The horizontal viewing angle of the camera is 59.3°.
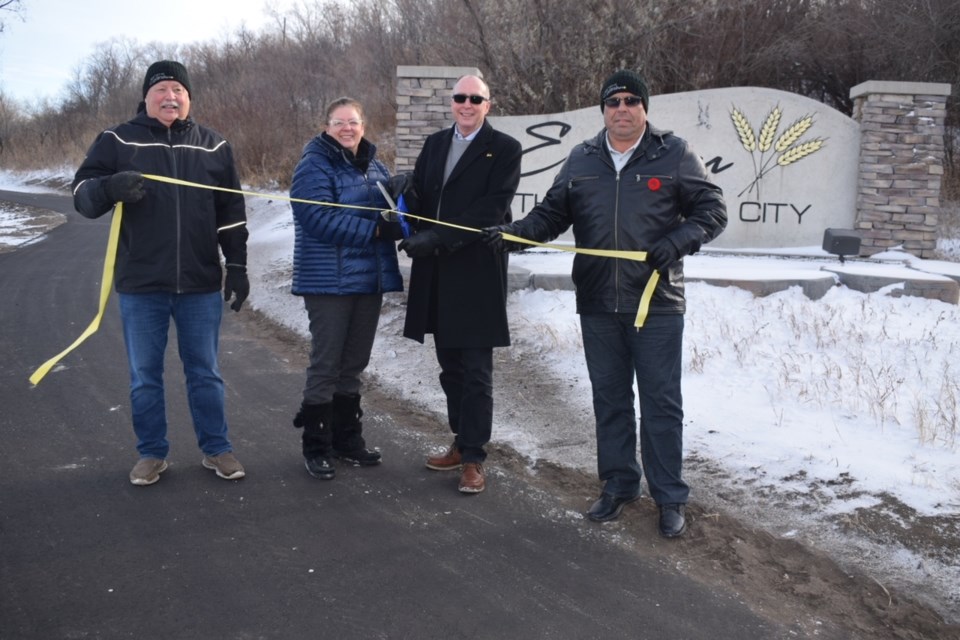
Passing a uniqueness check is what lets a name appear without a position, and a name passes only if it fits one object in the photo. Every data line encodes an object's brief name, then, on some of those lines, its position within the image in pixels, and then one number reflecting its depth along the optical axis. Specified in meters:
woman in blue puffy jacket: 4.46
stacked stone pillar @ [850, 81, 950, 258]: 10.56
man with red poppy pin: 3.93
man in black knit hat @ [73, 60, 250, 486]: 4.32
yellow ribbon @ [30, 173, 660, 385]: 3.91
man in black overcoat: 4.39
